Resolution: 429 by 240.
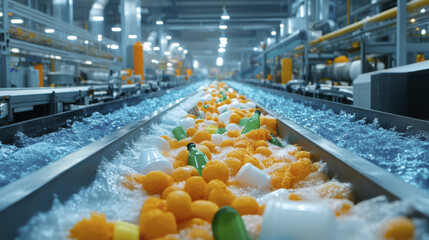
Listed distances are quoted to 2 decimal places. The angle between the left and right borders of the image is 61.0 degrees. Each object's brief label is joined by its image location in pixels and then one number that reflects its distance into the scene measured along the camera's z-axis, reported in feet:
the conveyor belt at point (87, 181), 3.53
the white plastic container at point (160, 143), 8.68
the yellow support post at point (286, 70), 46.11
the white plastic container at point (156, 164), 6.14
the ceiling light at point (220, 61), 138.31
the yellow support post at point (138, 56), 45.80
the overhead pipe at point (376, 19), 16.22
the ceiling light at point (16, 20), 29.70
